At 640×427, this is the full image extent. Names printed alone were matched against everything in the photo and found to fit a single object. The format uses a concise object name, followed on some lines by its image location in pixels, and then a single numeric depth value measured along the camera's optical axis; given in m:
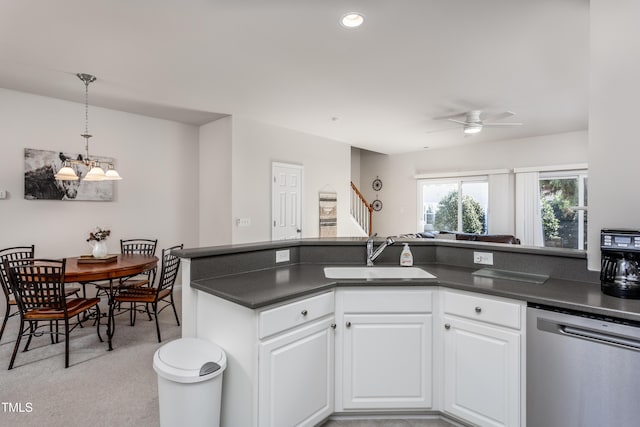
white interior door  5.50
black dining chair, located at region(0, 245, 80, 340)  2.96
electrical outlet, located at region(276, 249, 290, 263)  2.49
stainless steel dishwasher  1.39
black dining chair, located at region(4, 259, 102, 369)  2.67
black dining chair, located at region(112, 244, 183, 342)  3.30
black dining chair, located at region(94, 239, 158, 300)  3.84
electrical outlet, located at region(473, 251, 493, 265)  2.36
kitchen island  1.63
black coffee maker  1.60
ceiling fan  4.62
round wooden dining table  2.94
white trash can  1.53
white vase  3.59
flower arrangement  3.63
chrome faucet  2.54
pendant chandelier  3.45
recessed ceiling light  2.36
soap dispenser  2.51
